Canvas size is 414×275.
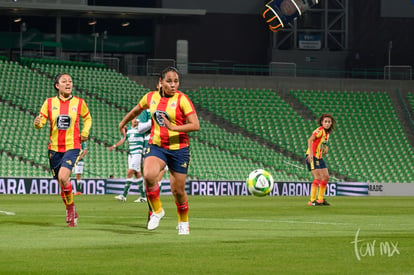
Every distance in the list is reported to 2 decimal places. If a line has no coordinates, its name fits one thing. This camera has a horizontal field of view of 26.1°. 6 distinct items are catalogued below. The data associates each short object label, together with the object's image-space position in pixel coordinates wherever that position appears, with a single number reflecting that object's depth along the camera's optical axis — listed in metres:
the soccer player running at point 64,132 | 14.48
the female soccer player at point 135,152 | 23.02
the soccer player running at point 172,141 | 12.63
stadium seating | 38.97
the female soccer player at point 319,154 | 23.28
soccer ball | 16.17
